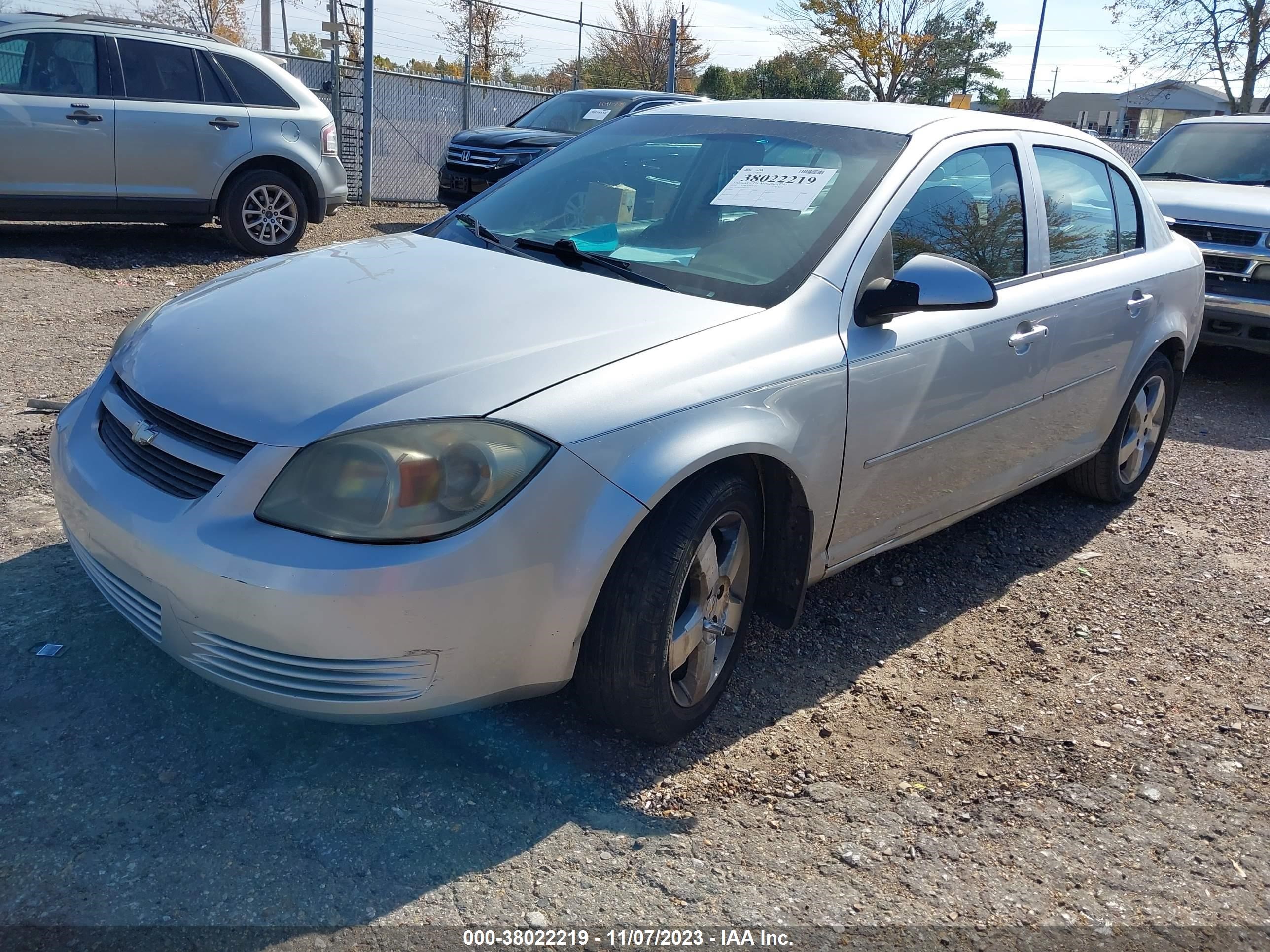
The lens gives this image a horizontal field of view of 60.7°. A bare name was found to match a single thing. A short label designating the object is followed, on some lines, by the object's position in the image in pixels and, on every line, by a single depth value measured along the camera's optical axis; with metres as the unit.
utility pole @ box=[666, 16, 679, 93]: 18.41
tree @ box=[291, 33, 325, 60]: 35.41
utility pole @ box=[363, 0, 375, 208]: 12.66
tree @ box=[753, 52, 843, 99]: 37.66
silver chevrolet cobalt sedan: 2.34
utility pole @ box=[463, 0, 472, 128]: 15.05
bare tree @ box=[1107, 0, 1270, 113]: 23.70
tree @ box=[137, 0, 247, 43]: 27.41
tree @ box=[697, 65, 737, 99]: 37.19
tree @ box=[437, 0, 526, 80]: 31.81
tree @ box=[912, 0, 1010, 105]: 37.94
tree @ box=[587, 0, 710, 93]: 31.31
